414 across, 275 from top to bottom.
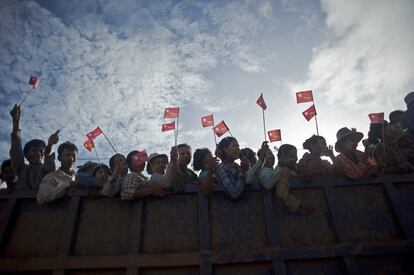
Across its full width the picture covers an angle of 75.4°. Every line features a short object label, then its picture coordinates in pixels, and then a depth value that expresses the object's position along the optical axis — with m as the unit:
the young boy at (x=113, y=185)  3.10
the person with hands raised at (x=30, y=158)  3.66
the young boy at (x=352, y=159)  3.10
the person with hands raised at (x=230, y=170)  3.02
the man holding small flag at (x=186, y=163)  4.12
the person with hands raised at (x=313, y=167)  3.05
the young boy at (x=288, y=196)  2.92
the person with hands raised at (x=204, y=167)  3.05
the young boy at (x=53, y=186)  3.05
